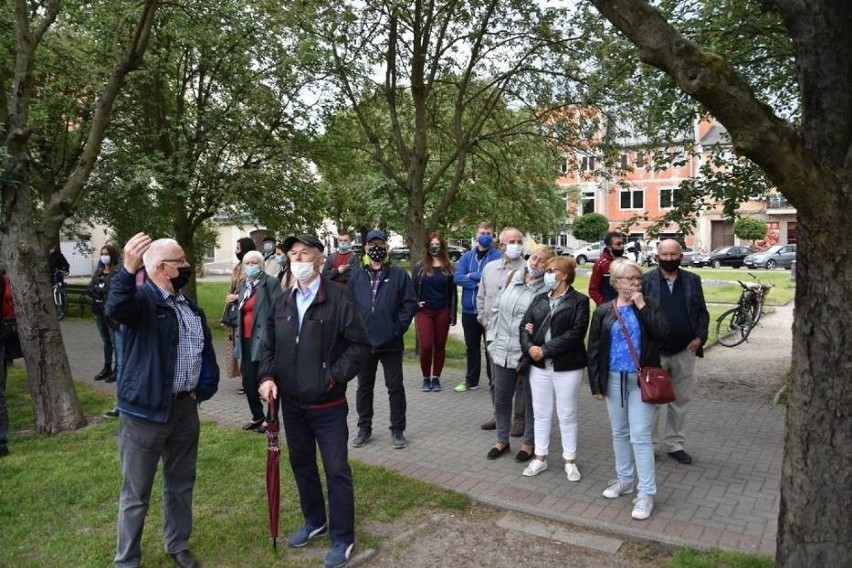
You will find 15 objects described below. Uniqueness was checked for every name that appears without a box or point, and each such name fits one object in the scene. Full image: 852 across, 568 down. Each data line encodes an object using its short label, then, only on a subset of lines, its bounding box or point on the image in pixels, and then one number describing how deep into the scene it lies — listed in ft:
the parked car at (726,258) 135.95
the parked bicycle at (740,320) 40.65
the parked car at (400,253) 168.86
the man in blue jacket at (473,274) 26.32
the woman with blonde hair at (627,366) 14.96
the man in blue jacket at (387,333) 20.35
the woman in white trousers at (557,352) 16.79
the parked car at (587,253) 157.07
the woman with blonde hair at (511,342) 17.98
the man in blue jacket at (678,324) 18.13
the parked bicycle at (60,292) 52.39
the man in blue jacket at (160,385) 11.80
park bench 58.65
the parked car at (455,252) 138.11
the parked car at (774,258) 125.80
